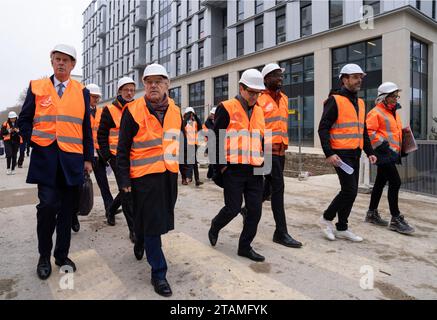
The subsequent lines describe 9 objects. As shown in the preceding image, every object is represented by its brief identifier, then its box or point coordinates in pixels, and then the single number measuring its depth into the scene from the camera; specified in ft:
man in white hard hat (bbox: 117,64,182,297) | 9.91
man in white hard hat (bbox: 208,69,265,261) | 12.14
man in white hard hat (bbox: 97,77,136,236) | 15.07
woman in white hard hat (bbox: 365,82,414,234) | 16.35
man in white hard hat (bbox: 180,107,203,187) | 30.17
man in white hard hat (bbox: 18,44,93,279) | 10.71
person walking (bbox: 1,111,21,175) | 40.34
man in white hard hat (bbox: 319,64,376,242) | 14.43
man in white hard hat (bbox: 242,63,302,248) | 13.96
